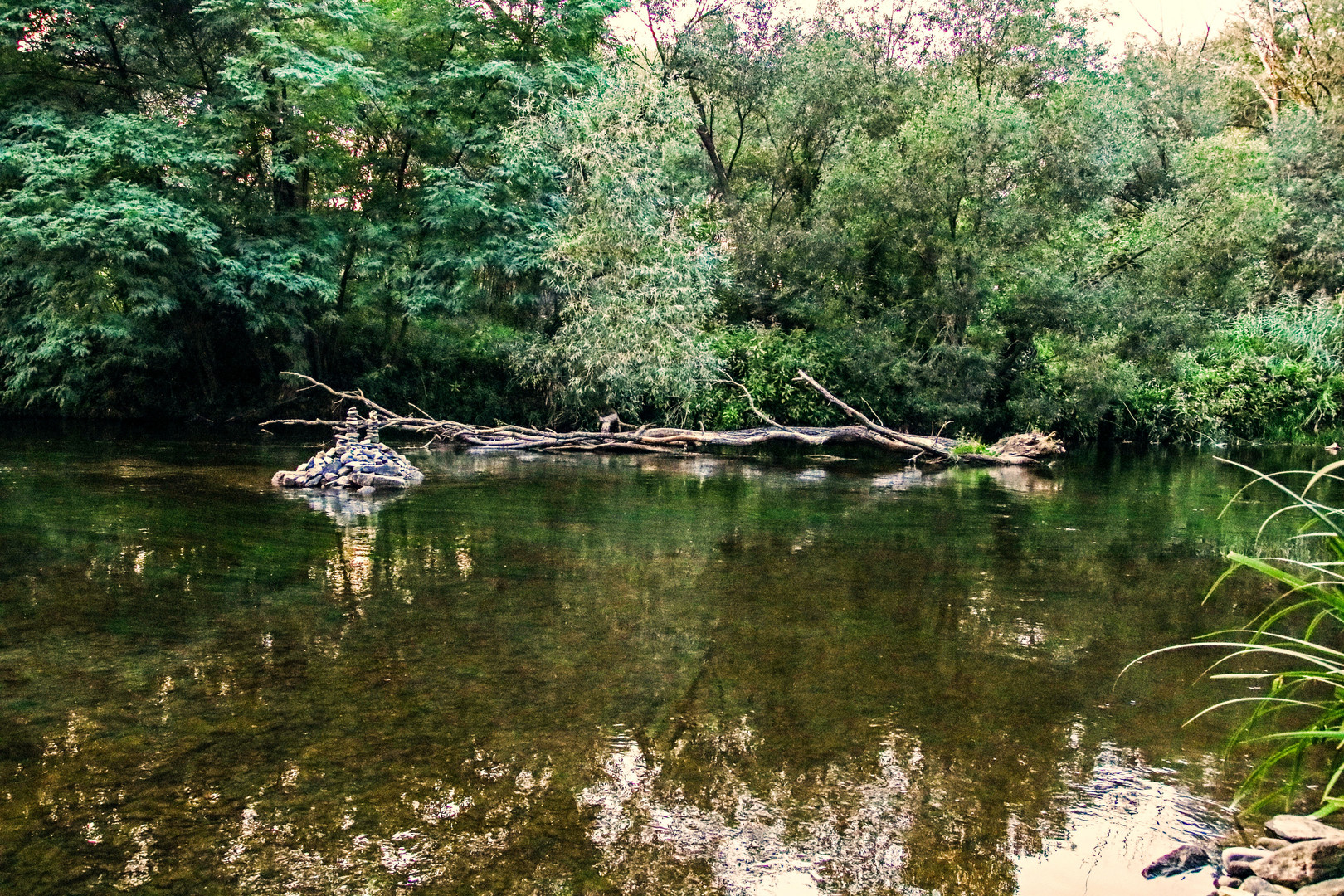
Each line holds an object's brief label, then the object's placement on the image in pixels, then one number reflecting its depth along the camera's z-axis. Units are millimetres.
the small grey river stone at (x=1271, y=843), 3680
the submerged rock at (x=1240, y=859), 3518
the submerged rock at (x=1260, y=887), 3307
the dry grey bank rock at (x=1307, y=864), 3289
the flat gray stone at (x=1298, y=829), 3561
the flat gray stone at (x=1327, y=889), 3113
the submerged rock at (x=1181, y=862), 3621
